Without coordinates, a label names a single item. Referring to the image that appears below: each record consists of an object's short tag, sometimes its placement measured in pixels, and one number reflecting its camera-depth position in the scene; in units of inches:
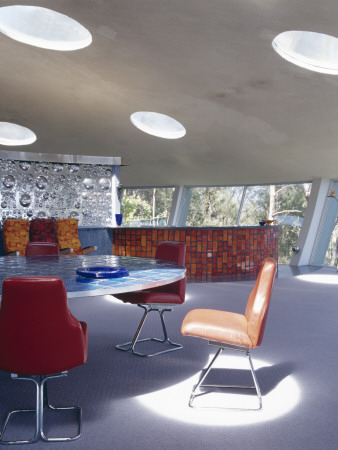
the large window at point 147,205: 493.4
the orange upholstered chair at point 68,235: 262.2
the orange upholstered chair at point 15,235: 245.8
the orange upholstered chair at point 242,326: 94.7
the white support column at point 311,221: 350.0
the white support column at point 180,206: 470.3
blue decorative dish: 93.9
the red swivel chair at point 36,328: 73.1
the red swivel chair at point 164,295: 129.8
